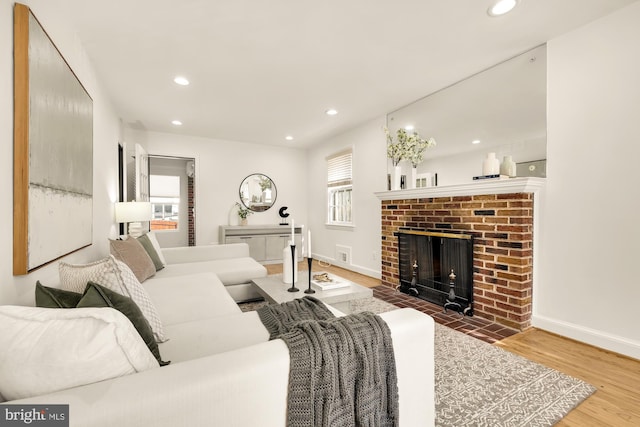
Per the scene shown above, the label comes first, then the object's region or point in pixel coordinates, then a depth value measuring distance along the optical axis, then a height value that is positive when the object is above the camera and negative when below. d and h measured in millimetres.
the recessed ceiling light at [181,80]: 2973 +1422
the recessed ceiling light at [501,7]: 1895 +1418
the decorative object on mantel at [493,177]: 2604 +357
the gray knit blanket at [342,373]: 830 -500
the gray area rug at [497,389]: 1431 -1008
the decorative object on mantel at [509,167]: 2621 +437
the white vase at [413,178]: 3561 +458
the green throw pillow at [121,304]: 1006 -339
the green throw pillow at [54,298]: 990 -301
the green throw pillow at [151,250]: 2830 -372
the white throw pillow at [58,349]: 675 -336
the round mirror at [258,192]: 5730 +446
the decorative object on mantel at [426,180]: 3322 +416
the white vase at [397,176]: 3682 +496
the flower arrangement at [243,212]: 5562 +40
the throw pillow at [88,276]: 1181 -265
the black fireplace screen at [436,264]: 2859 -566
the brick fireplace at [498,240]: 2455 -230
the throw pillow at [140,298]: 1269 -395
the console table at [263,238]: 5199 -450
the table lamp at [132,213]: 3367 +10
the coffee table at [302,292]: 2125 -623
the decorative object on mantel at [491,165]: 2686 +470
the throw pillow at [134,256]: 2307 -359
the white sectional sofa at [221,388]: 649 -456
